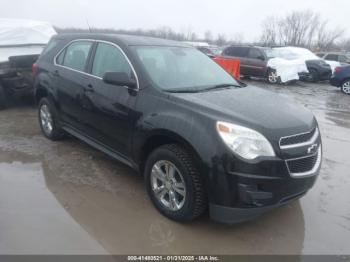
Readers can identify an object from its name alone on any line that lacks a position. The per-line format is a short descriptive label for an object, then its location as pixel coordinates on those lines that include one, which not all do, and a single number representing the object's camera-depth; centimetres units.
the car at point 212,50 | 2331
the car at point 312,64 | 1697
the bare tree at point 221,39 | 7387
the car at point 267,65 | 1580
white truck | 759
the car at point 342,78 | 1377
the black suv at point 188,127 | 301
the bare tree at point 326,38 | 5786
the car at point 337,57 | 1900
